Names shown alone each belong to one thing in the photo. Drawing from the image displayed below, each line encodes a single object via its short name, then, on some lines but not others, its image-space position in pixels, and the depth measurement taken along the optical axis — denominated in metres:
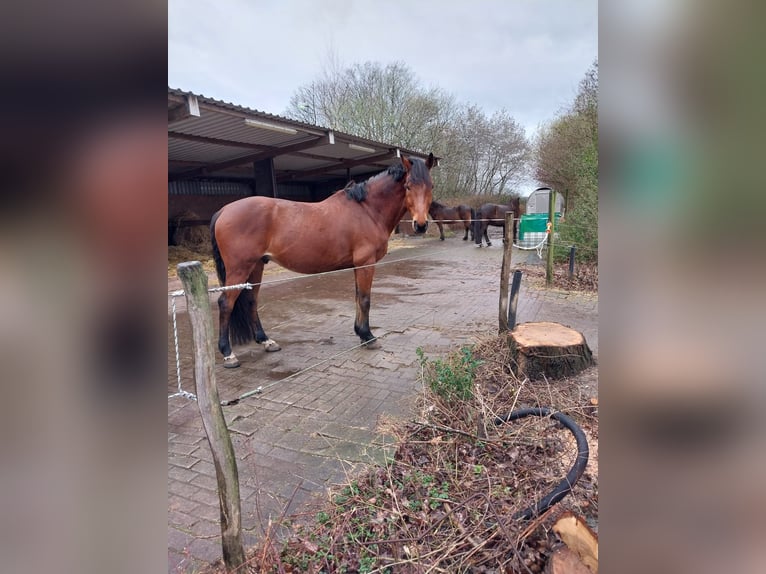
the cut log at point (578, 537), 1.28
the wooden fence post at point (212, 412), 1.28
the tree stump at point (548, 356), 3.02
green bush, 2.55
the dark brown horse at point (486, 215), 15.02
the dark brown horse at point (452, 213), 16.72
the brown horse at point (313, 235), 3.76
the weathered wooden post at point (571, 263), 7.43
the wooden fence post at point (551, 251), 7.18
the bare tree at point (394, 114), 19.72
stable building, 6.30
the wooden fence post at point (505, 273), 3.77
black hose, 1.59
